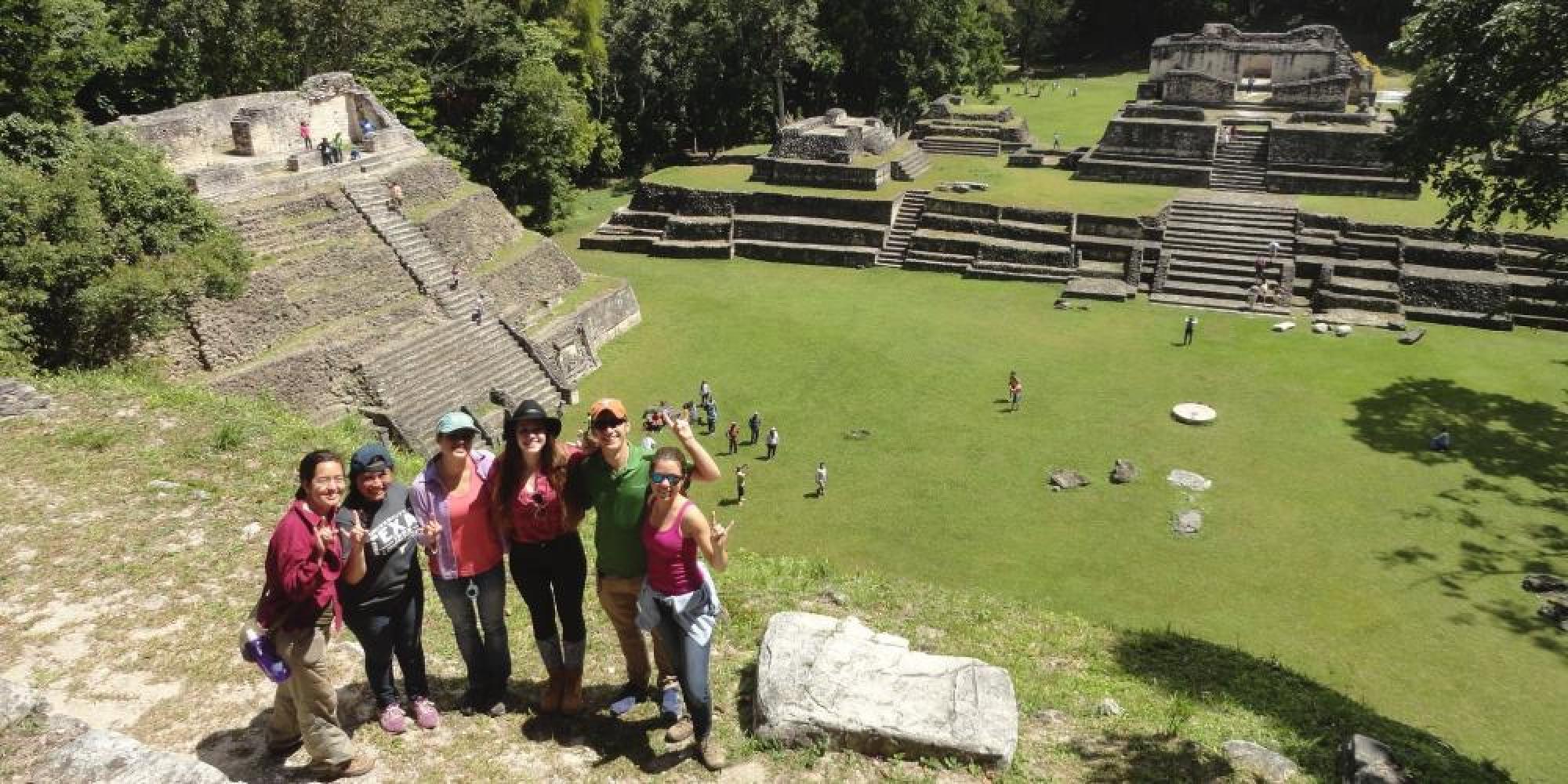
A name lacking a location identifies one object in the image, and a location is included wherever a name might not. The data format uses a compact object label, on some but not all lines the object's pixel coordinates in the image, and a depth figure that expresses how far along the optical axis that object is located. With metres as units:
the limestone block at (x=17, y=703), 4.65
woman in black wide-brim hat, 5.11
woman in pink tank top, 4.94
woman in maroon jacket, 4.67
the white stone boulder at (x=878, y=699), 5.65
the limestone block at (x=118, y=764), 4.14
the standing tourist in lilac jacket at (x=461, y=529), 5.13
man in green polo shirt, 5.04
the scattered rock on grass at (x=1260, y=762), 6.11
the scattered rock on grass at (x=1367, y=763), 5.88
